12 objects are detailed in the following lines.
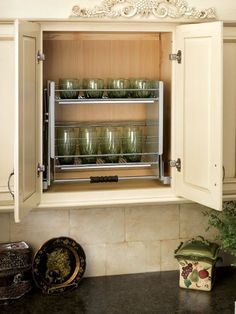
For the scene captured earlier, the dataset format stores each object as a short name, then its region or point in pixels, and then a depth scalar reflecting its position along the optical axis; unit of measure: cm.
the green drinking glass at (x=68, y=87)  230
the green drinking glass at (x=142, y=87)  236
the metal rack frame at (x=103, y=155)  225
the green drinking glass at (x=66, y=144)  233
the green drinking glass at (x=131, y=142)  239
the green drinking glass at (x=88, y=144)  235
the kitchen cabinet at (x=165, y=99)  201
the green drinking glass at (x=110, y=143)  237
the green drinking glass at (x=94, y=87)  233
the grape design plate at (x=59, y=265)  241
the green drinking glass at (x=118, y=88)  235
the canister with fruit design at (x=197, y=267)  243
